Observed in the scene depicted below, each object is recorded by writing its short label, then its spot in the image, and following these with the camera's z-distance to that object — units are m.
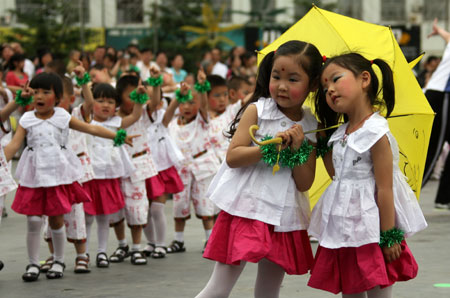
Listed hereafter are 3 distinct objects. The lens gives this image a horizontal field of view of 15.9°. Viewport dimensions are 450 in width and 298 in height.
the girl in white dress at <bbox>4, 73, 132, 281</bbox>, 11.93
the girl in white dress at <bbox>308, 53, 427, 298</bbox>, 7.41
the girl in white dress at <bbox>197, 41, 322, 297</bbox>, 7.58
